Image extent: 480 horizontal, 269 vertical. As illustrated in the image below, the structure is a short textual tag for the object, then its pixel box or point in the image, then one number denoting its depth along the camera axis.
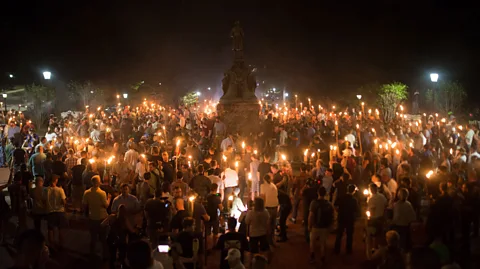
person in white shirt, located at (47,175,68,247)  9.09
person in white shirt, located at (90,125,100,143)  18.12
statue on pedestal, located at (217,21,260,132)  25.61
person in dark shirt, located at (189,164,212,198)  10.06
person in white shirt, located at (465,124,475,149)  15.71
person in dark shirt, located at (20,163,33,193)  10.70
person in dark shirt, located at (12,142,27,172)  13.46
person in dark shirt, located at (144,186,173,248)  8.34
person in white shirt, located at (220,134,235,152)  15.67
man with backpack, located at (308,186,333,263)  8.28
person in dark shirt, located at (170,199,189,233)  7.74
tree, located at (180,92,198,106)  53.98
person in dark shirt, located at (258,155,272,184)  11.52
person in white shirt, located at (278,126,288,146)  18.38
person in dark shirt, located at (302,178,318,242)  9.70
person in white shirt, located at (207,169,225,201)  10.63
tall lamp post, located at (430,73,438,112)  32.72
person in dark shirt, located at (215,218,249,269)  6.66
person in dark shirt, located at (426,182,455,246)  7.91
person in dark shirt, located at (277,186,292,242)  9.72
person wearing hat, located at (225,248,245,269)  5.53
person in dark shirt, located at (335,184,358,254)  8.84
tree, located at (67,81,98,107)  40.50
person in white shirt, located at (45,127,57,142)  16.65
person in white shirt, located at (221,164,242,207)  11.23
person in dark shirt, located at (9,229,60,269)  4.71
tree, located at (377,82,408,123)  32.78
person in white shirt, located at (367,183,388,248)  8.50
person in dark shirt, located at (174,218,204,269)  6.72
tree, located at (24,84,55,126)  32.50
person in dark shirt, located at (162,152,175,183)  11.51
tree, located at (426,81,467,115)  30.72
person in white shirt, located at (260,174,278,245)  9.41
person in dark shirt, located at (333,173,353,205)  9.66
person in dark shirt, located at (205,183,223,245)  8.84
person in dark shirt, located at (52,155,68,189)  11.91
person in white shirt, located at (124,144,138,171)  12.77
